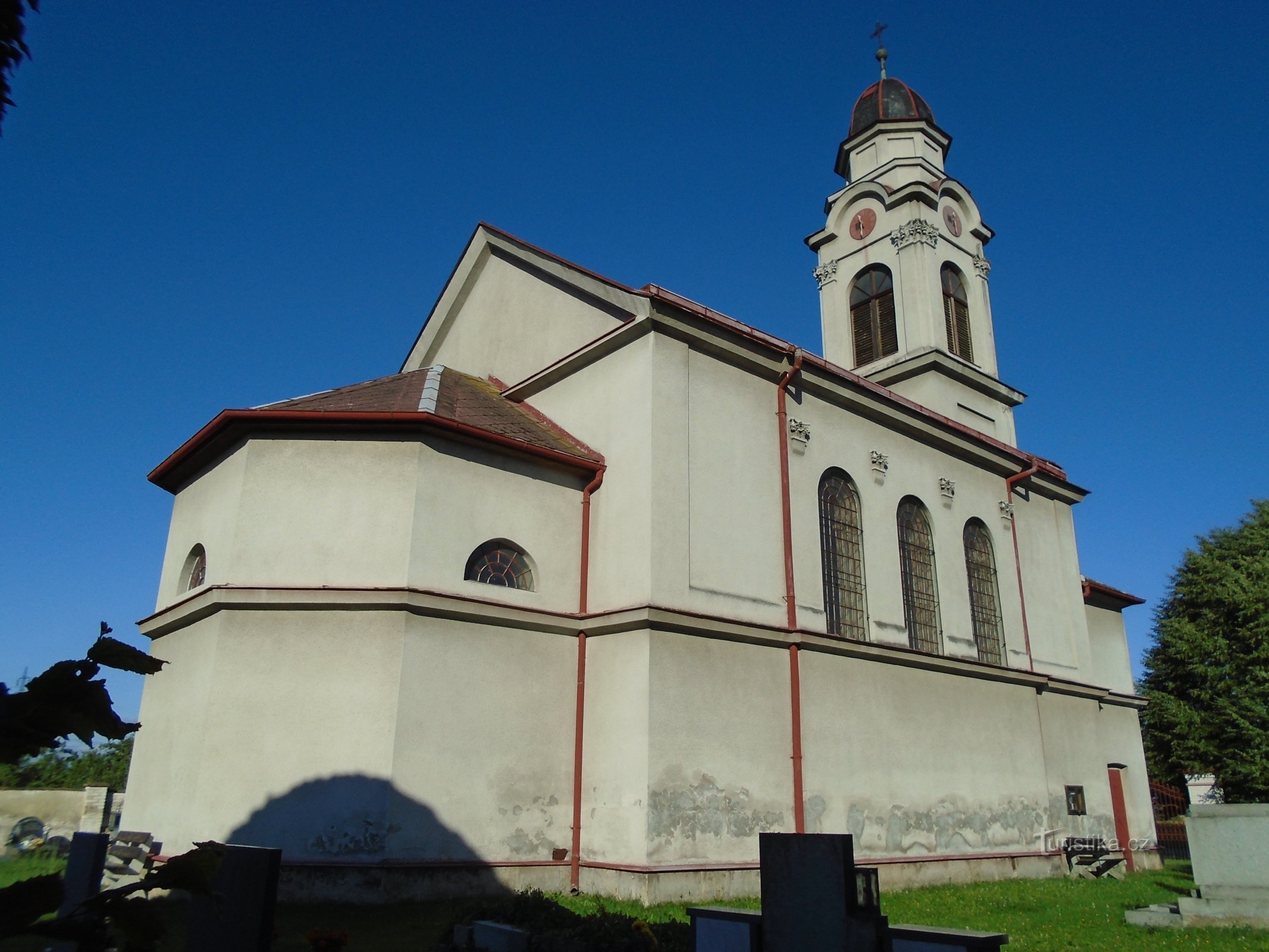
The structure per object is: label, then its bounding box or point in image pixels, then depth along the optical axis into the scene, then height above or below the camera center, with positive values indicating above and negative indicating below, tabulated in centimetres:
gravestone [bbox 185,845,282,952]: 582 -54
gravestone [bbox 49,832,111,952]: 673 -35
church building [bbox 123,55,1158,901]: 1184 +261
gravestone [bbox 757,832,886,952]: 512 -39
